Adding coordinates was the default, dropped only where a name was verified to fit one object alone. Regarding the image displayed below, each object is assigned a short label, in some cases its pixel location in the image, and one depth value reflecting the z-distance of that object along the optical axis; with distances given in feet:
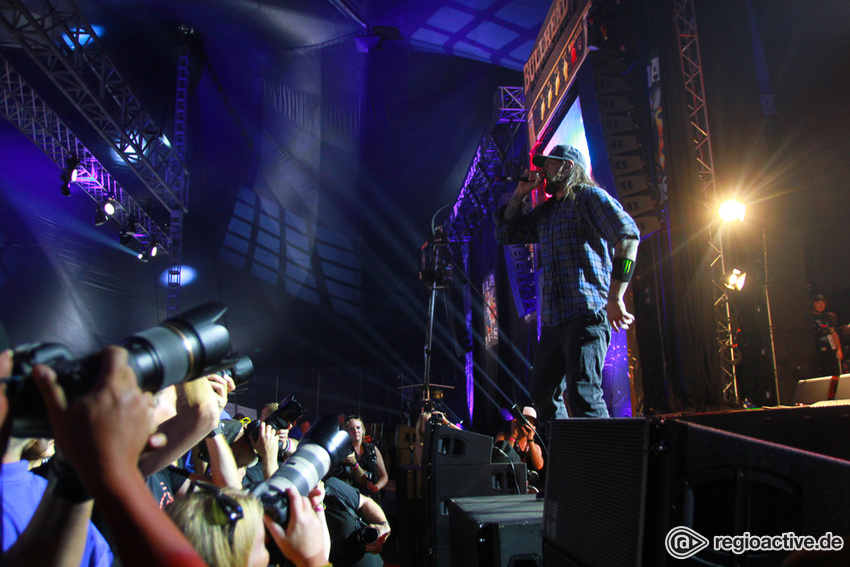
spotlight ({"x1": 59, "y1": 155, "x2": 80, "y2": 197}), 26.73
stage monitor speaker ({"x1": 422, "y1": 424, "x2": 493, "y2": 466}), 9.59
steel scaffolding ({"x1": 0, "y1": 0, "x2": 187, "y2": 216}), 20.98
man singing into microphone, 6.73
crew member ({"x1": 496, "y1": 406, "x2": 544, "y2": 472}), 15.35
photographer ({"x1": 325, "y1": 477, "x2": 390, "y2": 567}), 9.04
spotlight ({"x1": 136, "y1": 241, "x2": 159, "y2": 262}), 33.91
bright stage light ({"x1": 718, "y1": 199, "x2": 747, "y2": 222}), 13.32
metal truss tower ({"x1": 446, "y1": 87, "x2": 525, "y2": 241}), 26.58
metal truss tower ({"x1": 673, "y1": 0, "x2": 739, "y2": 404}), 12.93
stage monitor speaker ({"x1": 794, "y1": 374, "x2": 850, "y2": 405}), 8.91
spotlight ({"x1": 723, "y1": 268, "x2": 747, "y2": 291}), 13.16
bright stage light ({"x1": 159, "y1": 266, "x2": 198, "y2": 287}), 37.32
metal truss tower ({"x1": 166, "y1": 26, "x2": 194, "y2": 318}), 31.76
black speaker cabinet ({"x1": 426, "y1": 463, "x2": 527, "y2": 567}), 9.09
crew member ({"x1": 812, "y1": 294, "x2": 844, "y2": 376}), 15.94
